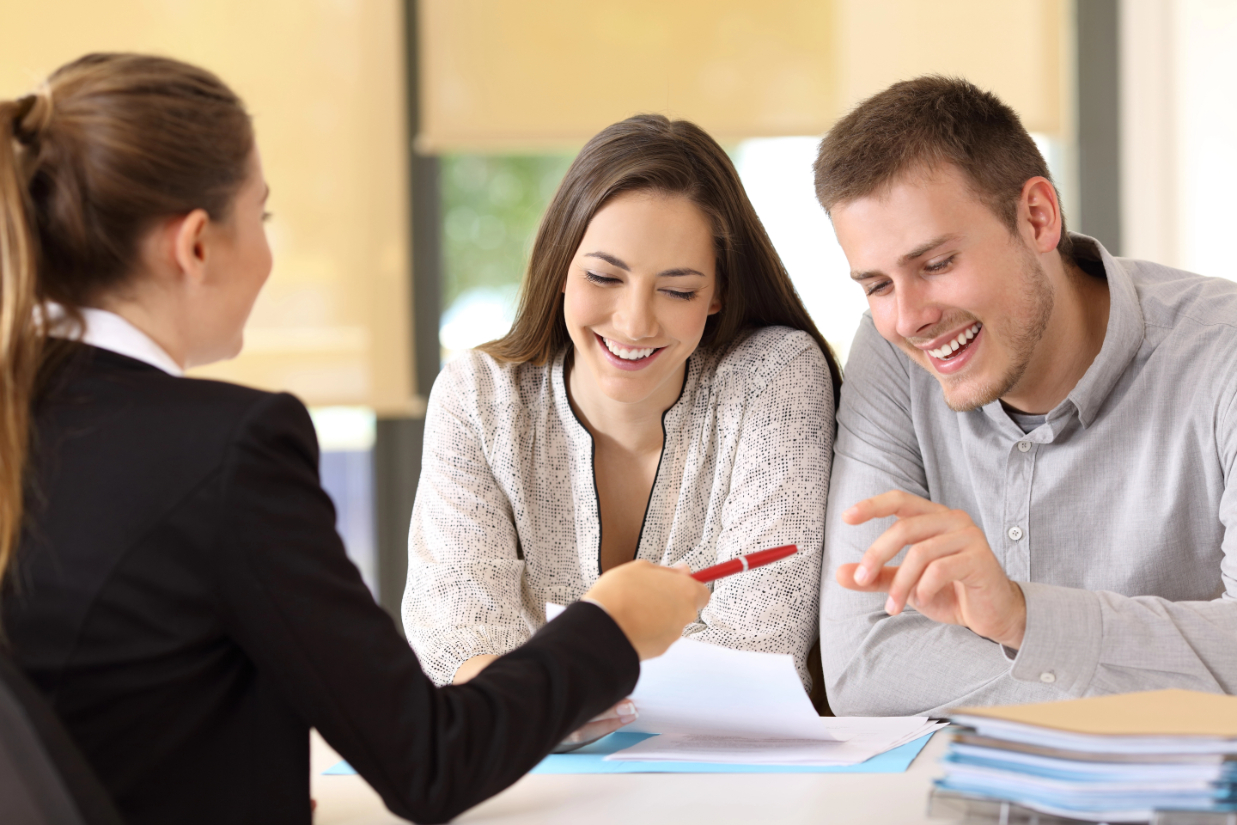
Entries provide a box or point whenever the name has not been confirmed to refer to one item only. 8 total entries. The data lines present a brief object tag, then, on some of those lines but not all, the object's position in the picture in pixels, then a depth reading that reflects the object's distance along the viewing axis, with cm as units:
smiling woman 297
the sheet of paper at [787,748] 273
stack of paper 255
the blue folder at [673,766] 270
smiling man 289
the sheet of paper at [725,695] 273
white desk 264
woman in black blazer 249
